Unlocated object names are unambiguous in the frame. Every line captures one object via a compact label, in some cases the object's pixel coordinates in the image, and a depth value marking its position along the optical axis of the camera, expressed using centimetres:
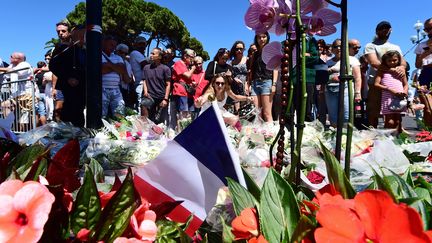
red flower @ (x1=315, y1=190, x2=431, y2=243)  39
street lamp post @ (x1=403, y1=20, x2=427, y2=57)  1931
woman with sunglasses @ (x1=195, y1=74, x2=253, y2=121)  536
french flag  74
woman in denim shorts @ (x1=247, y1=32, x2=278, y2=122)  514
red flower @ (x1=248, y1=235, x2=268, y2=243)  52
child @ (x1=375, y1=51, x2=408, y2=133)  498
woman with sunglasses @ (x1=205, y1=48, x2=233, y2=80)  621
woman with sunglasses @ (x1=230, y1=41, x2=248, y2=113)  646
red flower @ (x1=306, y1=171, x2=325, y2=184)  139
